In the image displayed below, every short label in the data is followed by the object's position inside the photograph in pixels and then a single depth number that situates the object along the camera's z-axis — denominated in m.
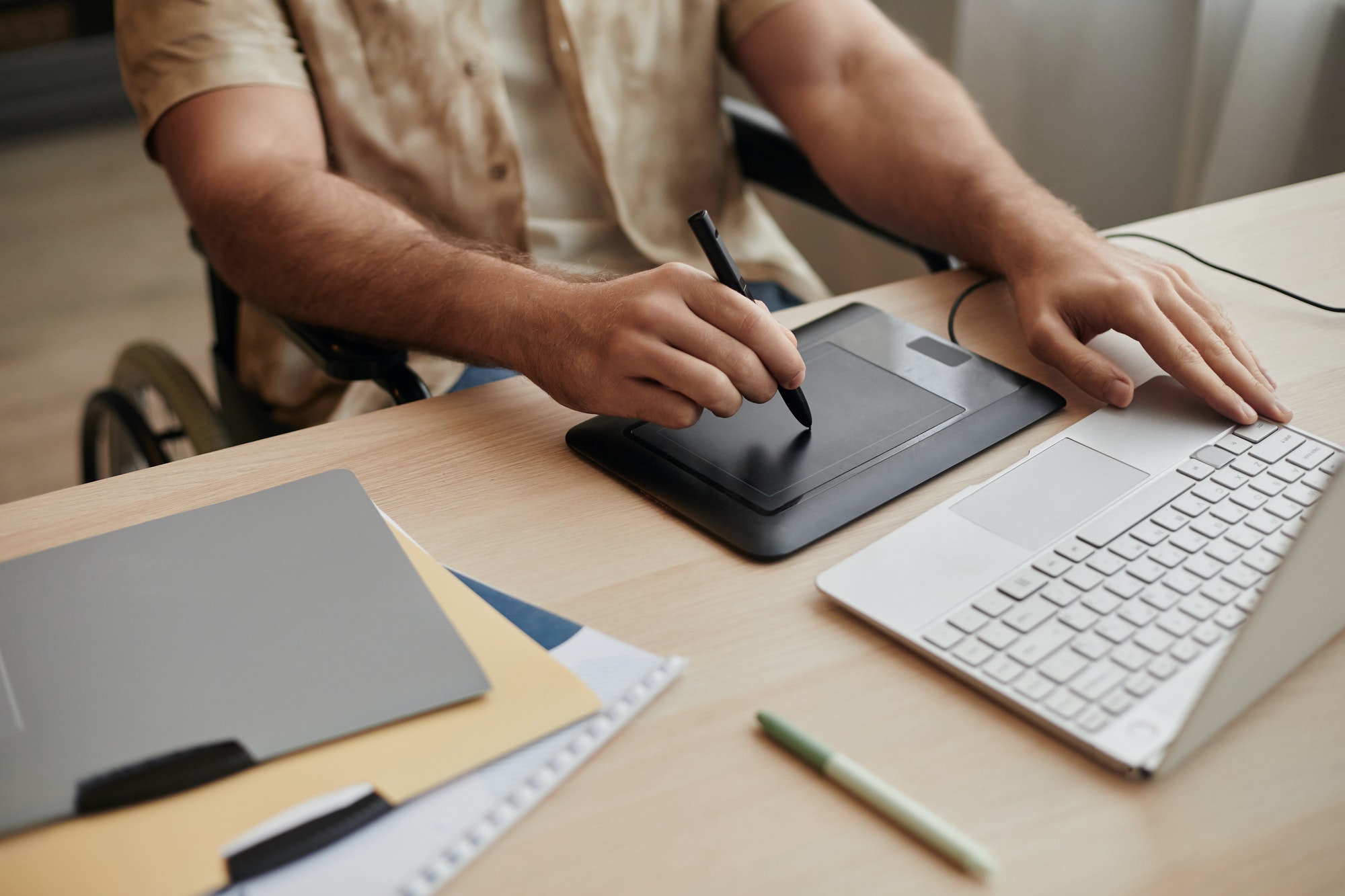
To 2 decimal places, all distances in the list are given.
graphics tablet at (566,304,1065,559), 0.58
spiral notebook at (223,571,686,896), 0.40
